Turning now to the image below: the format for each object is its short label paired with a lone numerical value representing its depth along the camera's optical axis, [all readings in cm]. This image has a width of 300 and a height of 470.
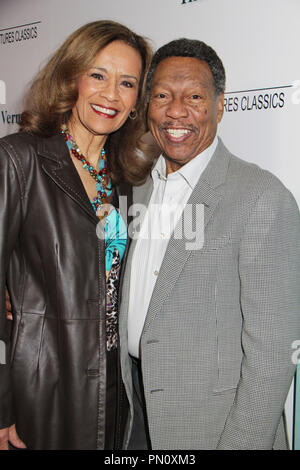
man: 137
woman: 163
